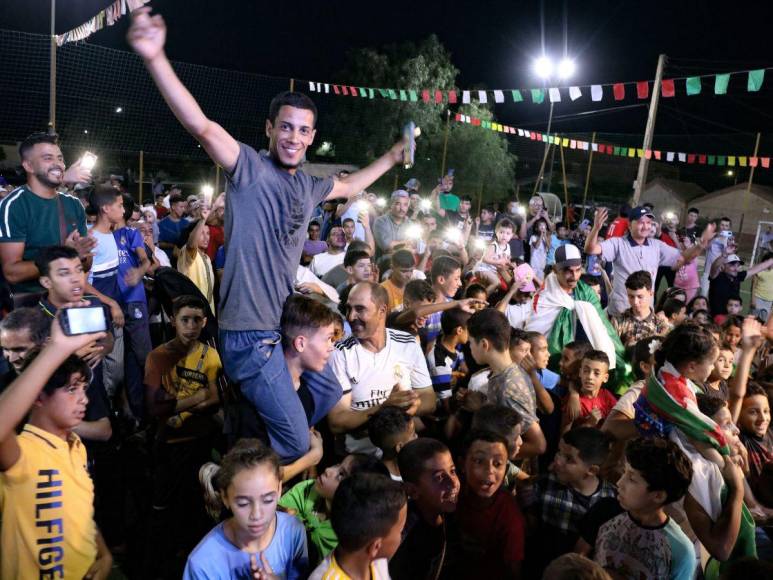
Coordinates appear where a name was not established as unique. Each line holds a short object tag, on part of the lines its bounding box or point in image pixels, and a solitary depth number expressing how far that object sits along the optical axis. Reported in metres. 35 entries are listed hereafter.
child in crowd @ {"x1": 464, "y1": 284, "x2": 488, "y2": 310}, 5.19
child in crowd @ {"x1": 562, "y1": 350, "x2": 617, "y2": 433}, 3.96
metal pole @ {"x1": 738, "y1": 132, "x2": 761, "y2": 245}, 17.86
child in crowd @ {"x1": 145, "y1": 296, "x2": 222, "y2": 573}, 3.42
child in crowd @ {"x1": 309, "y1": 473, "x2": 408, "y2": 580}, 2.07
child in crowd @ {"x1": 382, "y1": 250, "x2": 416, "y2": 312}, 5.45
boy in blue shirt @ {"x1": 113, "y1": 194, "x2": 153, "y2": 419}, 4.76
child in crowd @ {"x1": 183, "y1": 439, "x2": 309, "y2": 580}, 2.21
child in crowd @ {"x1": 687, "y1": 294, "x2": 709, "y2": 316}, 7.06
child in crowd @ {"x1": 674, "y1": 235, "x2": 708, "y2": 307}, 8.80
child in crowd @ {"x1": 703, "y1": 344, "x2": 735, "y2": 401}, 4.25
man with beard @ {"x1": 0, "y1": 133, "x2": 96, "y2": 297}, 3.64
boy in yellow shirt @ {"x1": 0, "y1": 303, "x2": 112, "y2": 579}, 2.18
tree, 25.84
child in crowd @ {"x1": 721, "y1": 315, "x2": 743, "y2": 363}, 5.17
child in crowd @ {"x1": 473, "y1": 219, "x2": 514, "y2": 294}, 6.19
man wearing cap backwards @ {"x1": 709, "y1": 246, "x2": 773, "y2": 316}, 8.55
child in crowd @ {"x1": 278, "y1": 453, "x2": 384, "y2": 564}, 2.65
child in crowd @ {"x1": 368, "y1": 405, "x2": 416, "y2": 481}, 2.99
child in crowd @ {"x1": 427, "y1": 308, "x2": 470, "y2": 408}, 4.31
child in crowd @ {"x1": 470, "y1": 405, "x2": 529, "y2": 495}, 3.11
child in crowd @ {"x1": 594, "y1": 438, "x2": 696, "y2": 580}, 2.36
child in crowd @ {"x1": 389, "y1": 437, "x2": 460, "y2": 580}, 2.61
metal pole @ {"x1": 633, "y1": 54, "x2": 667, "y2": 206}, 14.68
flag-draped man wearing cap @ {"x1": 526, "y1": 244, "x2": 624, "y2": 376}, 4.84
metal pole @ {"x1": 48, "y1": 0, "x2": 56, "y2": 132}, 8.59
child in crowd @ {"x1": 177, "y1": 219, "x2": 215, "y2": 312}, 5.84
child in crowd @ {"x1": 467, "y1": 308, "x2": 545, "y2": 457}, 3.43
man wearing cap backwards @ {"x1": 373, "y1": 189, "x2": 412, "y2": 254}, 7.86
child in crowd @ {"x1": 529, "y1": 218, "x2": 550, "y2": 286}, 9.12
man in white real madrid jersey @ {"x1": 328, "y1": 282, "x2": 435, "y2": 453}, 3.32
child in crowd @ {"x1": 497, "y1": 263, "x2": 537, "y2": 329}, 5.21
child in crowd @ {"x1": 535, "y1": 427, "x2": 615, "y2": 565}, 2.83
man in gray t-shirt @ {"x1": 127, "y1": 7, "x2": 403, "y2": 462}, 2.48
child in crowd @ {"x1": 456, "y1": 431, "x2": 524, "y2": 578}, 2.64
